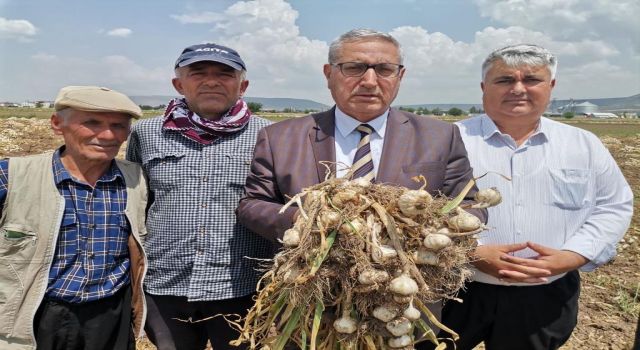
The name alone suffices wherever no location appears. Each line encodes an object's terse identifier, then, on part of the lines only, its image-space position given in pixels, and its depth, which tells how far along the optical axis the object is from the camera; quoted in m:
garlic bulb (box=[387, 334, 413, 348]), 1.66
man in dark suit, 2.15
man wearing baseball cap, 2.42
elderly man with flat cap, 2.11
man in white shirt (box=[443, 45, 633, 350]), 2.37
